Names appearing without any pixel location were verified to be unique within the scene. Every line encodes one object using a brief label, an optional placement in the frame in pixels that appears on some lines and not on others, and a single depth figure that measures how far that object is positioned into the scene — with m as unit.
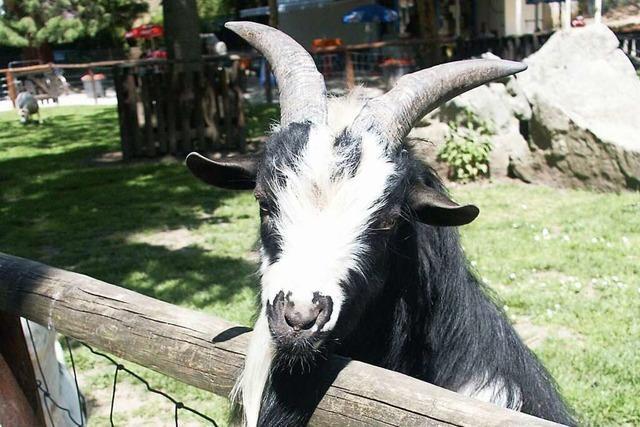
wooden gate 11.23
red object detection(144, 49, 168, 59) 25.81
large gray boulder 8.48
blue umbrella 26.08
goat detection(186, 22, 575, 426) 1.96
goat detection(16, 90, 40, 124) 18.38
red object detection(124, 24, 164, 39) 32.31
